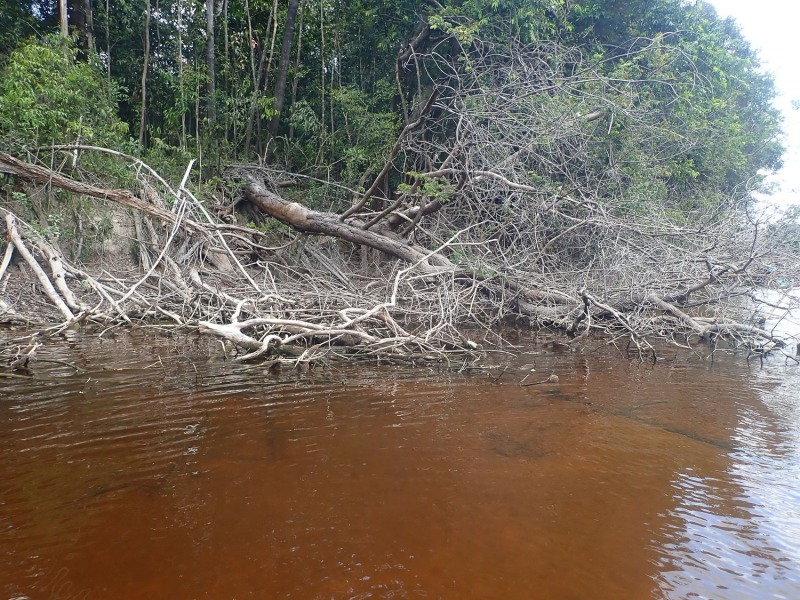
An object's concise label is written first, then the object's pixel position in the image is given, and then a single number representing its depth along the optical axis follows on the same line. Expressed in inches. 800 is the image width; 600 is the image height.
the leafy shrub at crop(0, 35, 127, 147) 275.6
